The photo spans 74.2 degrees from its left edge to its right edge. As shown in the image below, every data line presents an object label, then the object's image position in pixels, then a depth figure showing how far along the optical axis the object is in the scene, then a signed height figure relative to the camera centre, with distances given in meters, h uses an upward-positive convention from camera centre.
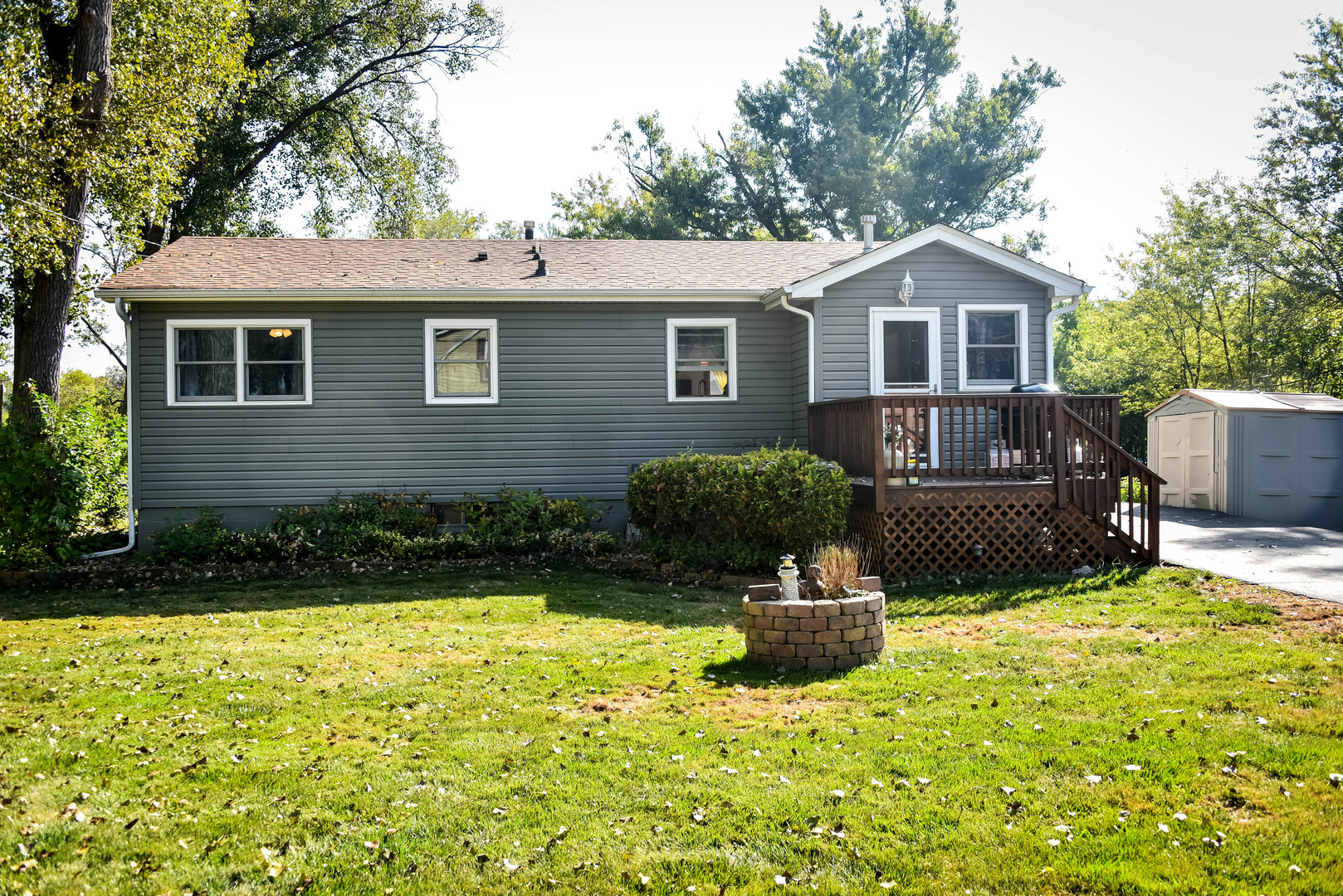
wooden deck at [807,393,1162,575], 9.98 -0.51
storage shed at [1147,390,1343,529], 14.08 -0.19
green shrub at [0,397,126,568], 10.93 -0.39
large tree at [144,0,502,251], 20.48 +8.08
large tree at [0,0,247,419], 12.30 +5.10
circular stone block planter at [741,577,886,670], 6.34 -1.32
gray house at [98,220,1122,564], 12.39 +1.28
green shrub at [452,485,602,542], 12.12 -0.90
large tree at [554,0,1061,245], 27.00 +9.39
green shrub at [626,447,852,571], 9.69 -0.61
